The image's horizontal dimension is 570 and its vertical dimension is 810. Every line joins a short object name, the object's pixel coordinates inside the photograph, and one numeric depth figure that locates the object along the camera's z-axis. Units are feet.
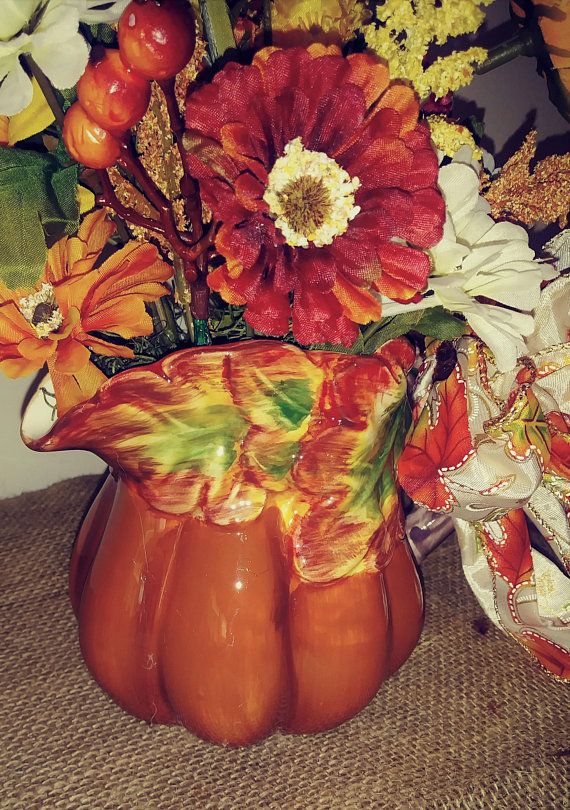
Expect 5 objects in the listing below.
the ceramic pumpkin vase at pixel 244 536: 1.15
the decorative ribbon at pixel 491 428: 1.45
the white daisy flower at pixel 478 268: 1.13
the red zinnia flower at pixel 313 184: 0.98
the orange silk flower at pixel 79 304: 1.17
